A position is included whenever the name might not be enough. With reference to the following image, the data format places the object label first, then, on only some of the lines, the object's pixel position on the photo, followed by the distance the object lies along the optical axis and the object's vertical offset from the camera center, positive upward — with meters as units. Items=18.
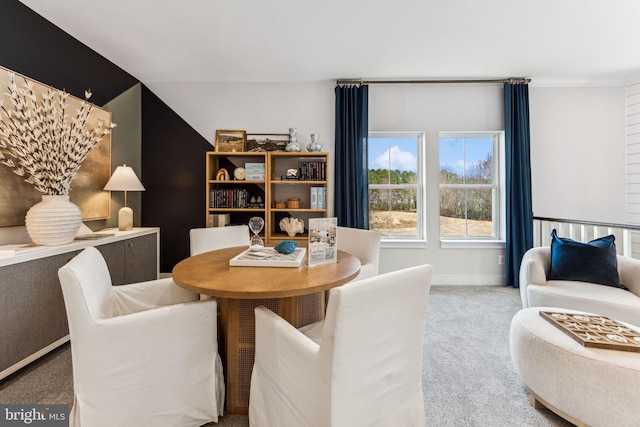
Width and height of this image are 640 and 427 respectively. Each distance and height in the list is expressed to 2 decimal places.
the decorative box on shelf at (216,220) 3.29 -0.02
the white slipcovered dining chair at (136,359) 1.07 -0.59
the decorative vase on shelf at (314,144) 3.32 +0.90
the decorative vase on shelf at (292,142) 3.30 +0.92
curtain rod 3.38 +1.71
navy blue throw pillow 2.20 -0.38
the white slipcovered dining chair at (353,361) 0.87 -0.52
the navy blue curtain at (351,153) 3.42 +0.81
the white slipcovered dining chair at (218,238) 2.18 -0.17
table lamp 2.73 +0.34
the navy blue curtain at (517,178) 3.37 +0.48
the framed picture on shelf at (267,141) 3.41 +0.98
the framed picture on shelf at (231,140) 3.46 +1.00
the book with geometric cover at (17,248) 1.65 -0.19
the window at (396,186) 3.67 +0.42
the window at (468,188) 3.65 +0.39
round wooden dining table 1.19 -0.42
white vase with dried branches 1.85 +0.47
